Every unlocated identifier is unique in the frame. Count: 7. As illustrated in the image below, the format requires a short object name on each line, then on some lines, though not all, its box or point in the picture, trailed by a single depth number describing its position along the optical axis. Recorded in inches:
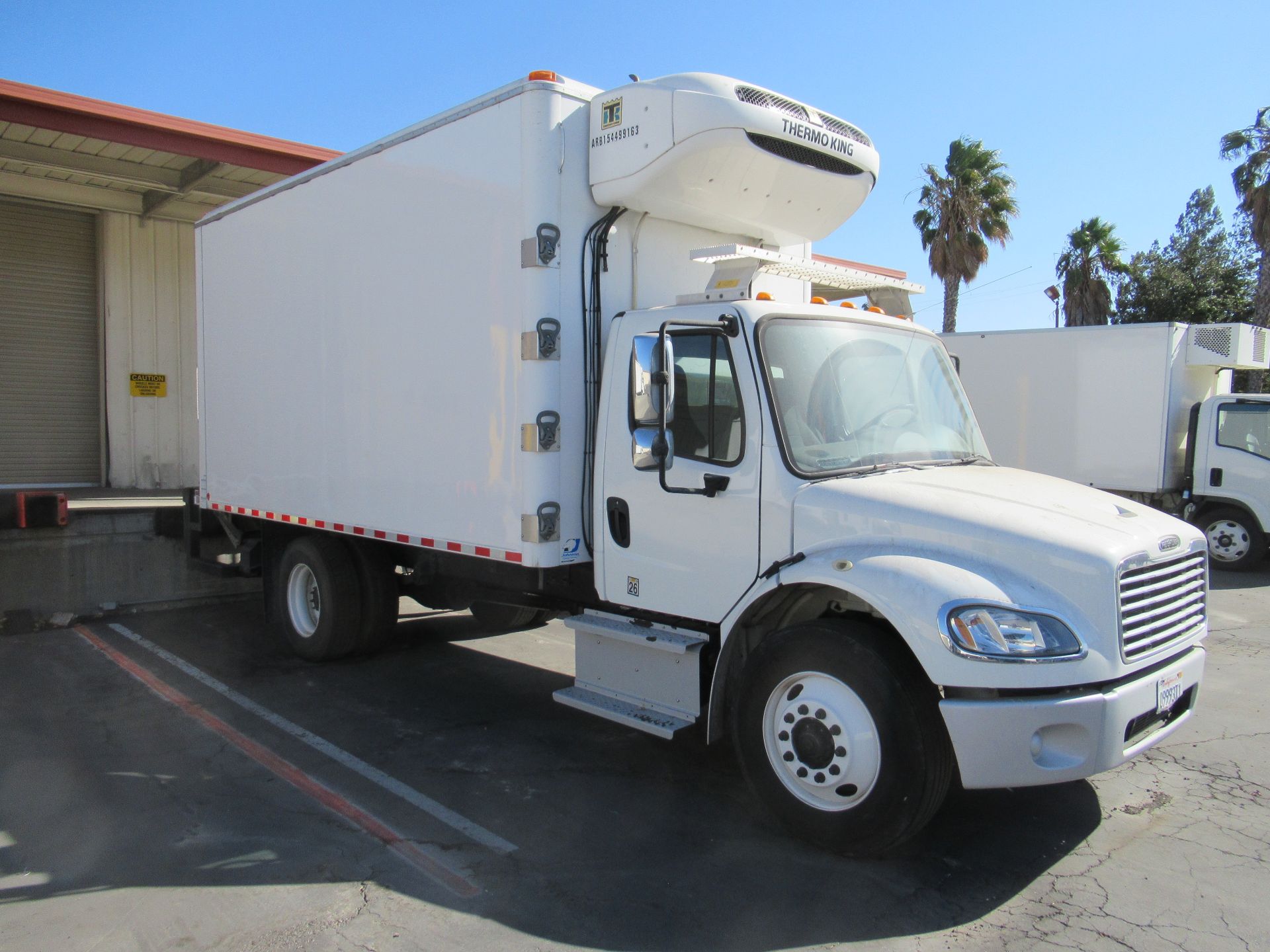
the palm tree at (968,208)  1091.3
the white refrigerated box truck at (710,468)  150.6
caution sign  530.6
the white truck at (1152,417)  479.5
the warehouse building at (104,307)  471.8
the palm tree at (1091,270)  1298.0
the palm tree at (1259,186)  955.3
